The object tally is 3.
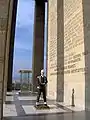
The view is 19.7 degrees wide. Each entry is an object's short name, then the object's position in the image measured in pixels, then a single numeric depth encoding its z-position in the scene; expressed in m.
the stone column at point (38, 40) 25.83
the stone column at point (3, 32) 6.10
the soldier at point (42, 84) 10.85
